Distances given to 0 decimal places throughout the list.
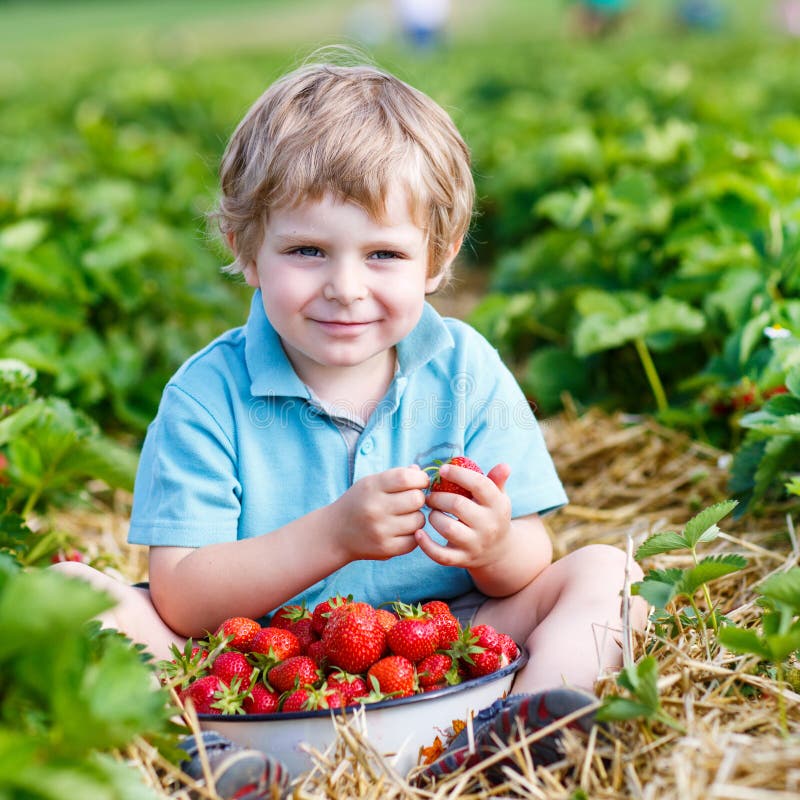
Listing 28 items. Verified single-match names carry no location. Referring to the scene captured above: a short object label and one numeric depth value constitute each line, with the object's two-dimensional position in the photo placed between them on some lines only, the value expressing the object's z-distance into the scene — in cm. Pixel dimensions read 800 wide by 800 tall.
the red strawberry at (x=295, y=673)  137
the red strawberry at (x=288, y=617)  145
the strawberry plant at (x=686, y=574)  138
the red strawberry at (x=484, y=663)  140
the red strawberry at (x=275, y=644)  140
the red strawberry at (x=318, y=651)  139
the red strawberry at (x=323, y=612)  142
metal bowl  136
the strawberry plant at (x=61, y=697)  118
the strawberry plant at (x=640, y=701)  132
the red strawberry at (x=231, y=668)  139
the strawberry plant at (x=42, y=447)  165
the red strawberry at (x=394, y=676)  137
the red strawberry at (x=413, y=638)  138
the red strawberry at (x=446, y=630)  141
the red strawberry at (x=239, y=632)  142
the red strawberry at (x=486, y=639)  141
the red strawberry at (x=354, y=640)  138
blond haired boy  144
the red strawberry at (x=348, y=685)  137
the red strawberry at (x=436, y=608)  143
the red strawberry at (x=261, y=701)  138
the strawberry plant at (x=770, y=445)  161
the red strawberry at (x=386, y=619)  140
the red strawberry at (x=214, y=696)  137
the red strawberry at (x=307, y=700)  136
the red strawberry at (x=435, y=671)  139
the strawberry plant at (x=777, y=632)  132
